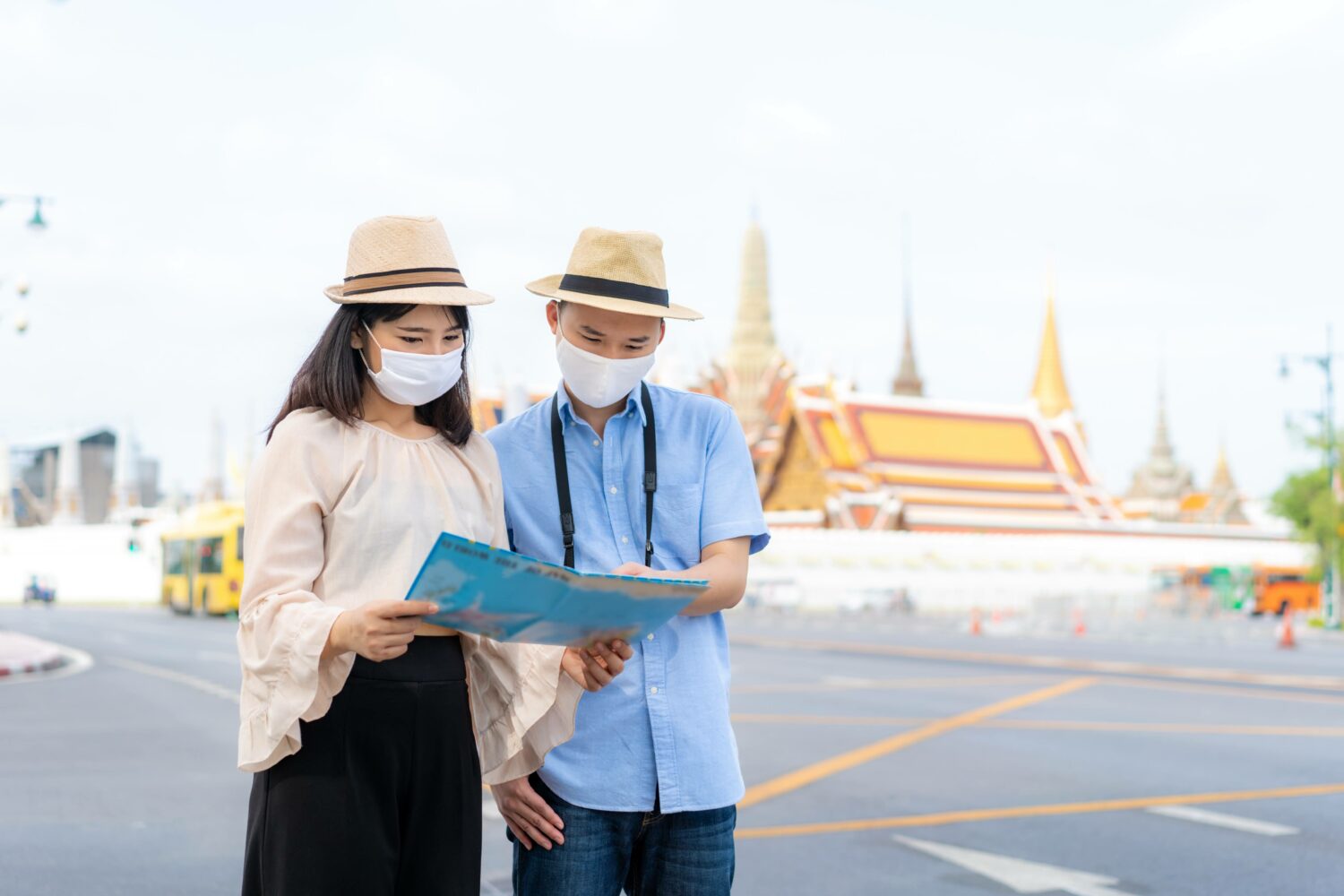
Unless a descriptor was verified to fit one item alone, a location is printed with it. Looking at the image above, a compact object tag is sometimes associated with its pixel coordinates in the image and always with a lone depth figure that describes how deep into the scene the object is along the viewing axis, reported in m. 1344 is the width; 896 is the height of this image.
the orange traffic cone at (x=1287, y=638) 25.05
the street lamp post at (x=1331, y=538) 32.56
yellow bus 36.00
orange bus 44.09
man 2.77
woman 2.45
